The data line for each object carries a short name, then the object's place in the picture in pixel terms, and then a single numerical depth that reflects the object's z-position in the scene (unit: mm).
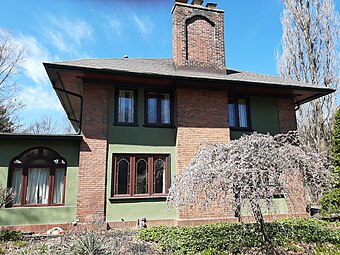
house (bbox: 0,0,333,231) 8469
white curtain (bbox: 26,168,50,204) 8453
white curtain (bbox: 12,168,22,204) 8320
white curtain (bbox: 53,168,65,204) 8633
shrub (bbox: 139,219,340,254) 5977
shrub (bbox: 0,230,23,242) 7102
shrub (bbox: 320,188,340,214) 10664
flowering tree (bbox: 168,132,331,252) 5215
